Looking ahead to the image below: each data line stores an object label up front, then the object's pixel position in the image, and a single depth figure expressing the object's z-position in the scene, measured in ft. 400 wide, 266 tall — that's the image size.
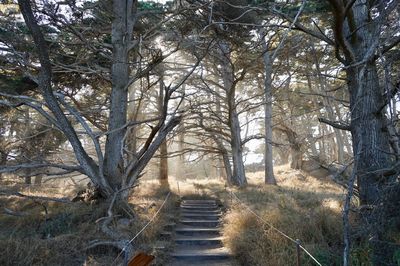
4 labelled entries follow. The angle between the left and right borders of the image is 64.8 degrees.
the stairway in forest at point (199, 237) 22.74
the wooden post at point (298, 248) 13.80
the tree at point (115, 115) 25.13
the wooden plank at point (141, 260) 12.84
